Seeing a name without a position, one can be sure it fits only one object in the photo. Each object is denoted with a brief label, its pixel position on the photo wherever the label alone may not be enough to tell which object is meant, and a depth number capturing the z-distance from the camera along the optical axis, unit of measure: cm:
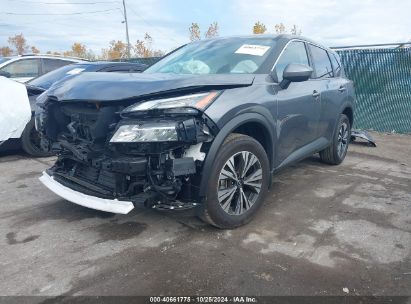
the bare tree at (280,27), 4479
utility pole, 3574
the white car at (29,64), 830
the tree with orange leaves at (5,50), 6656
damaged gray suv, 278
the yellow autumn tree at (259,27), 3997
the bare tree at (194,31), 4522
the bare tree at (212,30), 4788
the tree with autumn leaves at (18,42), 6862
